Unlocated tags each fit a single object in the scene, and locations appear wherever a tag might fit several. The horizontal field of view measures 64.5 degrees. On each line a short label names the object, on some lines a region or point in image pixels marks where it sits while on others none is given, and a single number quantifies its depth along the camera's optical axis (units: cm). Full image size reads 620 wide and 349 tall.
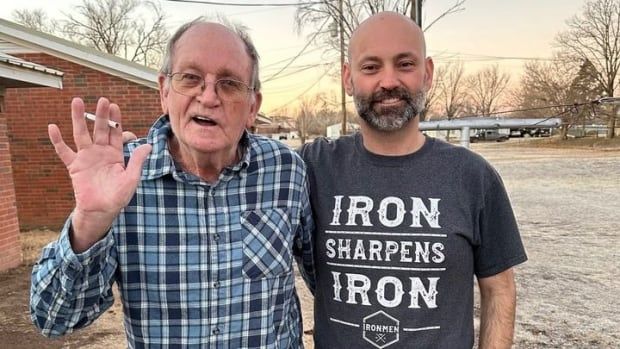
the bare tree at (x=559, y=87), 4006
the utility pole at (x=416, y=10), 1368
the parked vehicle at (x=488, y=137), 5819
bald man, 166
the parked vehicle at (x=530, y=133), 6325
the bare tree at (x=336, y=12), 1912
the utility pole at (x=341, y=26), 1959
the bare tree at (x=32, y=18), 3247
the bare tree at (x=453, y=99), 5331
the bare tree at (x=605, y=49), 3975
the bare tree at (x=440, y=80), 4172
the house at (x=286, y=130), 5744
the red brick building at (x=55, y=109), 935
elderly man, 153
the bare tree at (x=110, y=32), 3241
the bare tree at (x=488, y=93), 6506
